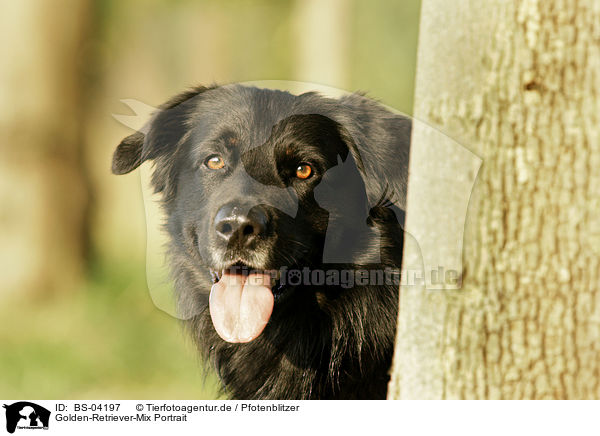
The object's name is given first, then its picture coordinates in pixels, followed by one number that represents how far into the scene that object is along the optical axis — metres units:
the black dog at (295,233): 6.03
